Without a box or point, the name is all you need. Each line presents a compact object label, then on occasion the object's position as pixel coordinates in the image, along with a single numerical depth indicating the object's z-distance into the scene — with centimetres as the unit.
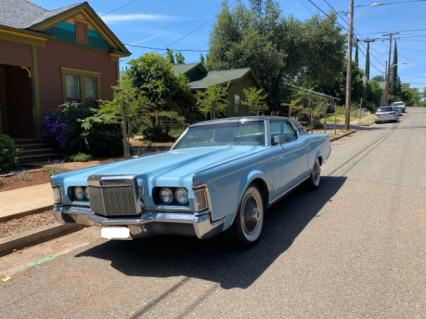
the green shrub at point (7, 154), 1007
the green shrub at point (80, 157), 1188
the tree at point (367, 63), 8581
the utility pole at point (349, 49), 2609
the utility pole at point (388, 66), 5611
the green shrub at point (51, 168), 992
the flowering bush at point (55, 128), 1256
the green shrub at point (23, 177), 901
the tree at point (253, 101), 2133
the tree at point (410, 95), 13148
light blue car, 385
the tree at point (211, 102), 1714
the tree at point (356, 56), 8206
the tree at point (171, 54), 4372
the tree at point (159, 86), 1723
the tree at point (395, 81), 10167
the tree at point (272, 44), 2975
